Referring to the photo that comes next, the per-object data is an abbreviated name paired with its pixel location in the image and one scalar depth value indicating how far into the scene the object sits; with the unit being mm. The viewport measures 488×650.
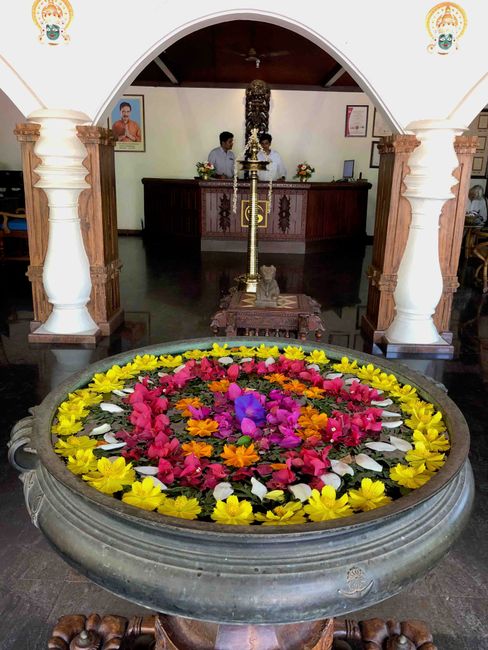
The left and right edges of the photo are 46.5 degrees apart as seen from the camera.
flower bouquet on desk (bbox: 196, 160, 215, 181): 9523
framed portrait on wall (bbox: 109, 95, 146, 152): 11062
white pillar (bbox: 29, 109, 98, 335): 4230
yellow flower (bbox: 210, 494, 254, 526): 1076
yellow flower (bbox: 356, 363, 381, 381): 1794
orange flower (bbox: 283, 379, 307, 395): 1684
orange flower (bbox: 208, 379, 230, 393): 1670
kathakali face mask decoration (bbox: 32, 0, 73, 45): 4109
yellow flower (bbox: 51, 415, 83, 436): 1411
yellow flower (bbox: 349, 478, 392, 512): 1132
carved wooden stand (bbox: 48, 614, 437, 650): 1344
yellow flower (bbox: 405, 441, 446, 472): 1291
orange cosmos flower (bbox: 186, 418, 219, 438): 1413
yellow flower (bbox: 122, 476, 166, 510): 1111
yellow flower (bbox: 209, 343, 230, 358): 1964
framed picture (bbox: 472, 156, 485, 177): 11281
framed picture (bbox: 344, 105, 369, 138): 11164
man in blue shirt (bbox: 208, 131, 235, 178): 10242
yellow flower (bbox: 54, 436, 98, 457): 1323
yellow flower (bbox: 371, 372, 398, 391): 1720
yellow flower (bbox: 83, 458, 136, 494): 1171
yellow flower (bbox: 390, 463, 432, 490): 1219
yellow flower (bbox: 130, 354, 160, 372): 1830
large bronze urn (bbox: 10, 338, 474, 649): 987
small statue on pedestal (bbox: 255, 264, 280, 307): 4008
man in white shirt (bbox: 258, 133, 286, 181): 9883
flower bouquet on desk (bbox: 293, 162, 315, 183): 10016
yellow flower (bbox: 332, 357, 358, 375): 1854
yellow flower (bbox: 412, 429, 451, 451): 1358
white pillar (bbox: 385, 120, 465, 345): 4215
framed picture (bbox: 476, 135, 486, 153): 11021
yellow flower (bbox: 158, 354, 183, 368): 1890
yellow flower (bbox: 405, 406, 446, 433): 1464
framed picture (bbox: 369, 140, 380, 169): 11273
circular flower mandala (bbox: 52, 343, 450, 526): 1157
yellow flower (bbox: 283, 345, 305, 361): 1945
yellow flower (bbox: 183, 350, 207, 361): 1960
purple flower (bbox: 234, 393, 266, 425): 1463
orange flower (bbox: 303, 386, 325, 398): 1658
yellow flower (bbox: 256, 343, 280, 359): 1983
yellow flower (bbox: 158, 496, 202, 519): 1090
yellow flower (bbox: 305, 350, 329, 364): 1933
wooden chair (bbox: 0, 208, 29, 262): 7625
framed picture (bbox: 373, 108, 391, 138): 10984
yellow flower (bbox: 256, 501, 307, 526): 1076
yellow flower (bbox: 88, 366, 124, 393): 1674
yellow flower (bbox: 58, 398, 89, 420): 1486
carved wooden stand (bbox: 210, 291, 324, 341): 3895
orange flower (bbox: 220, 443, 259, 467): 1279
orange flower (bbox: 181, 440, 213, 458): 1328
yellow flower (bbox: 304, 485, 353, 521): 1087
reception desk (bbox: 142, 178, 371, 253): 9516
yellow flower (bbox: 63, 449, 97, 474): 1237
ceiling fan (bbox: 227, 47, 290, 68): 8750
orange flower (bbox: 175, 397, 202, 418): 1539
